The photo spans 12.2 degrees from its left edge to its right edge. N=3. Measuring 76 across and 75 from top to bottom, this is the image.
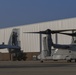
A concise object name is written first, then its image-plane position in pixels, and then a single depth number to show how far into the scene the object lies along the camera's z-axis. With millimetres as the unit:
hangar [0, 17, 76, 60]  85938
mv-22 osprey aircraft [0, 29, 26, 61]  81188
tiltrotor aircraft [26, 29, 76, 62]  59622
